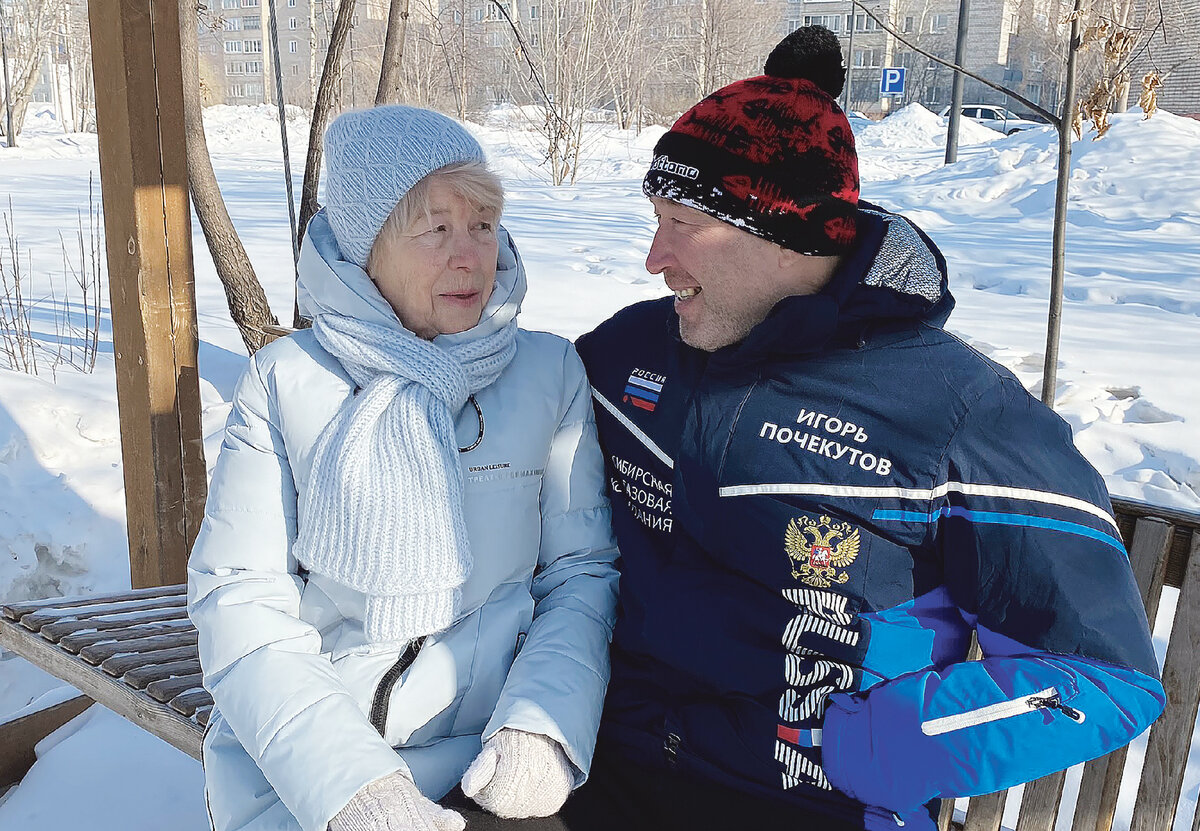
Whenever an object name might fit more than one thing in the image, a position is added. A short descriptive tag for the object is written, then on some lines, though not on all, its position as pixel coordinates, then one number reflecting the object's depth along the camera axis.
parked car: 31.05
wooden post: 3.04
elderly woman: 1.79
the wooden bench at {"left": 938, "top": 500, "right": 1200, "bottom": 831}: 1.94
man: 1.57
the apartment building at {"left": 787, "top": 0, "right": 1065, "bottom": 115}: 42.16
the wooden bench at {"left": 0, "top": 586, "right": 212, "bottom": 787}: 2.36
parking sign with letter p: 17.39
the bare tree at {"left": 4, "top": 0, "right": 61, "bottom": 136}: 25.47
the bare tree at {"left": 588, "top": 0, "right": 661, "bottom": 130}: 16.72
